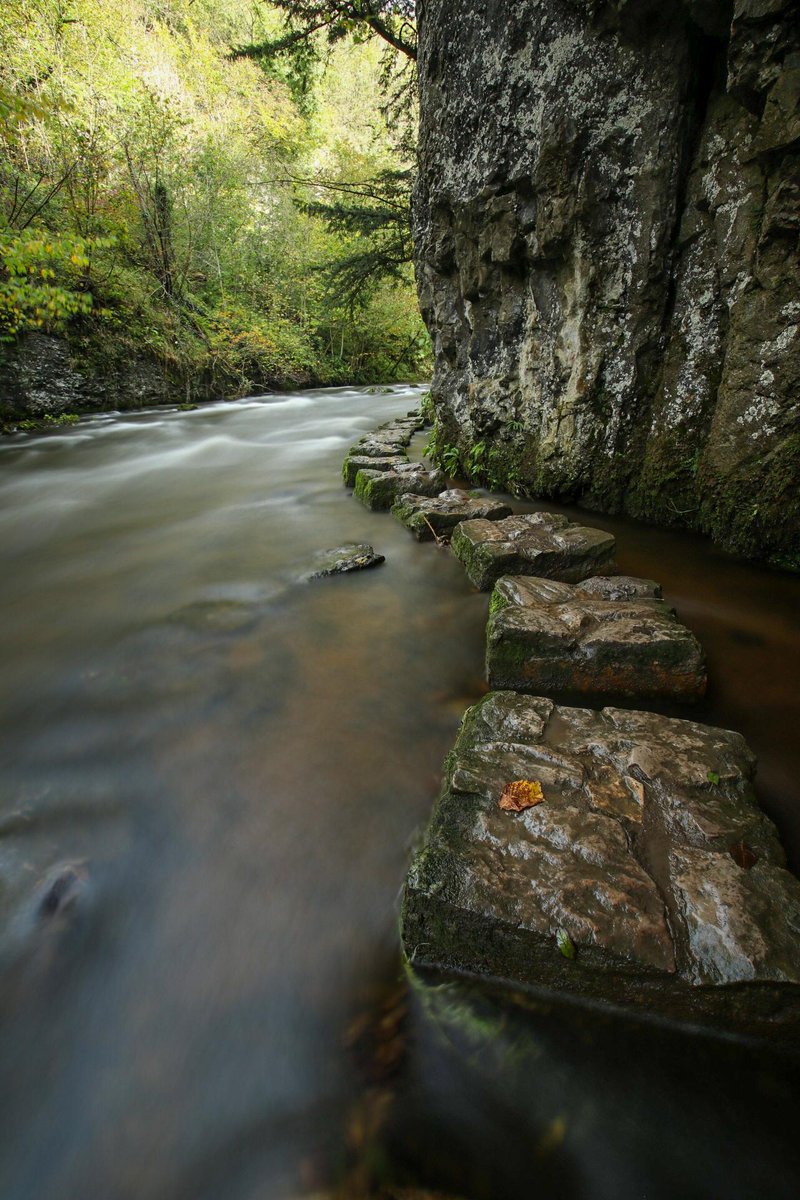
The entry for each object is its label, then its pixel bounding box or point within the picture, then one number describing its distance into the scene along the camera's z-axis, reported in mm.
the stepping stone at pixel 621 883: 1216
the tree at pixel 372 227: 8500
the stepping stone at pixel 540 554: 3301
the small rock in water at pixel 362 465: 5895
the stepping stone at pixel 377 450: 6676
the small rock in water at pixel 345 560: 3781
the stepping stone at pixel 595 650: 2254
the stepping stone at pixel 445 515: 4312
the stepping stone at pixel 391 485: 5137
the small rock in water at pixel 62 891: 1632
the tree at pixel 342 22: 7406
